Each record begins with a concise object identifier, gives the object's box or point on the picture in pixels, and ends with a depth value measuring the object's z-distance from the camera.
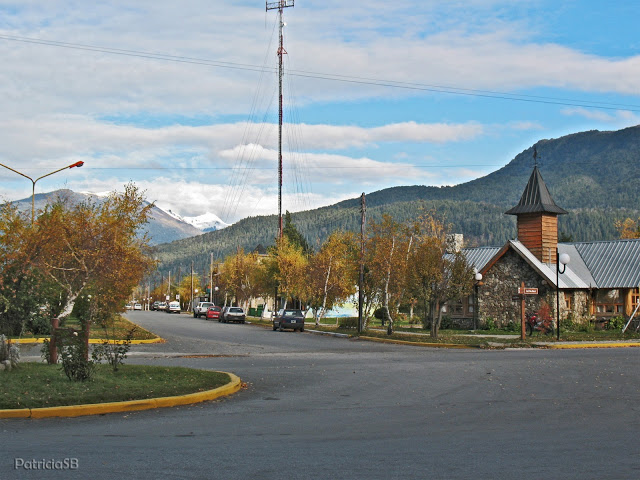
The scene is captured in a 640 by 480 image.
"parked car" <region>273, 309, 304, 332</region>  48.88
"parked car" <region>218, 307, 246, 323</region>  66.31
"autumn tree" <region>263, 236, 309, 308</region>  63.08
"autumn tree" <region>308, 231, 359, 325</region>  55.81
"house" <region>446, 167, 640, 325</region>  43.81
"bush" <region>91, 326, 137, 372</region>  15.38
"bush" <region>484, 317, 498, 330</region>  46.47
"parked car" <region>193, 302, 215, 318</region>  81.56
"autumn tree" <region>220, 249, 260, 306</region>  85.19
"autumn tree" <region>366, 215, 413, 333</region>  39.50
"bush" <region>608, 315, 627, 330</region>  43.09
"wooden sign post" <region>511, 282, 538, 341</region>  34.41
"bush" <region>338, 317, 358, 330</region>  47.88
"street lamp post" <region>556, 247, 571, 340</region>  35.26
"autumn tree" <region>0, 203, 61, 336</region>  30.28
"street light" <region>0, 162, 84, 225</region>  36.28
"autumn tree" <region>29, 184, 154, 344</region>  31.53
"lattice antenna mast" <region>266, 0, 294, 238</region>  56.69
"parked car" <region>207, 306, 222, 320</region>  77.62
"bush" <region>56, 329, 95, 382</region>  13.74
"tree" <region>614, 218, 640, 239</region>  83.12
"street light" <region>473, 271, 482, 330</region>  47.62
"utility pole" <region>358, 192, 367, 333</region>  40.00
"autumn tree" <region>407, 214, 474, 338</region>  35.38
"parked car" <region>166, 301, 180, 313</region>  112.02
